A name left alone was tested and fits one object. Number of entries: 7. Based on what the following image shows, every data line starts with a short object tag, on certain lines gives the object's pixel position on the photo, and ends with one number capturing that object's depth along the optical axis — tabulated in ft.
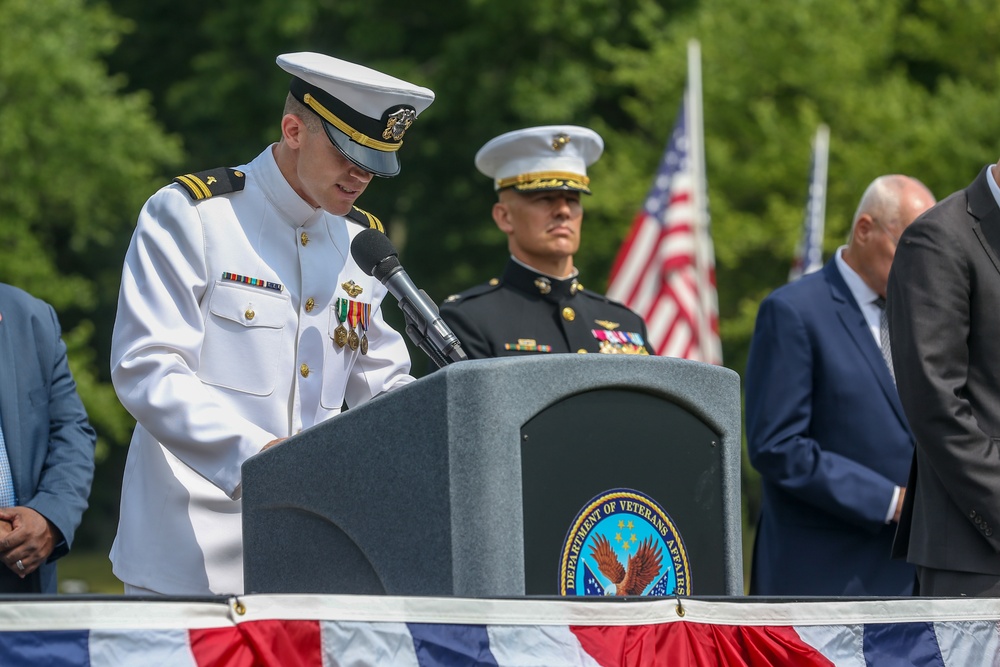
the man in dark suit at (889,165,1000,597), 23.32
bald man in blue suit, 33.04
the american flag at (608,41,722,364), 70.64
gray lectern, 16.69
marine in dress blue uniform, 35.01
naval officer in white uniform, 21.38
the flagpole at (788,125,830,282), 78.07
